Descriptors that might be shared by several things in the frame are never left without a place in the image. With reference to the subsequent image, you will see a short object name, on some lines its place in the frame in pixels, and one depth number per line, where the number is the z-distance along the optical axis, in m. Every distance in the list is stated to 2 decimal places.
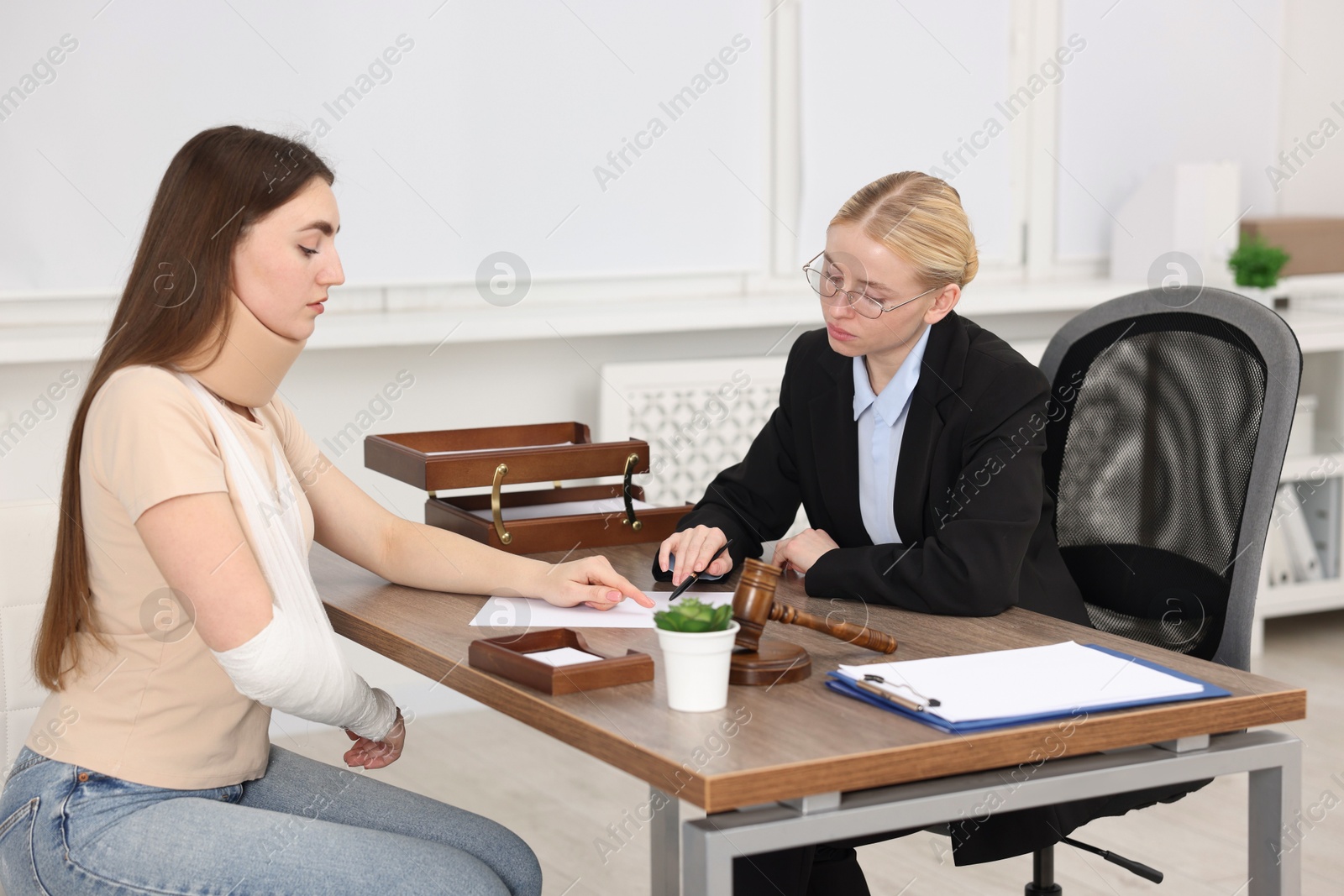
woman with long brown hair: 2.73
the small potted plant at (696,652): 2.60
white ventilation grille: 5.27
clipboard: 2.58
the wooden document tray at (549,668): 2.69
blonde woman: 3.08
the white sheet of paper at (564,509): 3.49
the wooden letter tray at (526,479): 3.40
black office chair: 3.24
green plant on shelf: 5.79
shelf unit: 5.97
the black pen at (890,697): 2.61
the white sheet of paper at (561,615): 2.99
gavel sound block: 2.74
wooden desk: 2.50
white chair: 3.71
